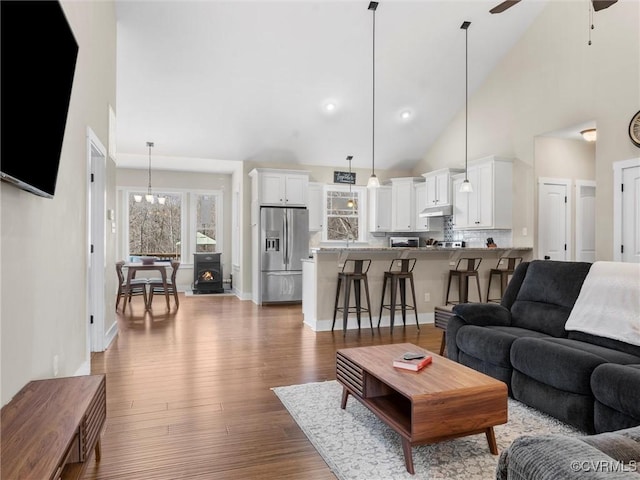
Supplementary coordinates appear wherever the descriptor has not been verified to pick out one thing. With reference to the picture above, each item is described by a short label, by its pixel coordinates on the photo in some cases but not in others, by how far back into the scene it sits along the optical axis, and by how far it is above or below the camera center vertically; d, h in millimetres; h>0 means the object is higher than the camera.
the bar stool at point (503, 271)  6109 -474
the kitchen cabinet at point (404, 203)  8664 +709
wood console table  1451 -757
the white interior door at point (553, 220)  6422 +277
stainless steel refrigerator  7594 -240
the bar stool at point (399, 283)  5500 -598
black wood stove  9180 -765
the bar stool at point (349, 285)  5313 -608
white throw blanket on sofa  2779 -457
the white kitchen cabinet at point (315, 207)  8492 +622
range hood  7645 +499
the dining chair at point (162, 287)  7078 -831
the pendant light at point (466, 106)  6025 +2338
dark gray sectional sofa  2277 -735
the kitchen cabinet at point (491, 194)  6617 +705
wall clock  4910 +1260
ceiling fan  3084 +1744
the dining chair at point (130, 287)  6828 -805
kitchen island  5477 -502
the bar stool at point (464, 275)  5855 -526
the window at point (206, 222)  9984 +372
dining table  6917 -499
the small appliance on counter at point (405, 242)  8469 -83
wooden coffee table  2109 -868
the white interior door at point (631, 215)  4980 +276
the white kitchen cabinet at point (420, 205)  8398 +663
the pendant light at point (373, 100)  5324 +2237
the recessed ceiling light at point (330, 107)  7020 +2175
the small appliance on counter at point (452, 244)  7535 -113
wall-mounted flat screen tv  1613 +656
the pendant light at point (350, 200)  8375 +784
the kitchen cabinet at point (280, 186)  7727 +949
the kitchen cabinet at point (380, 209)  8734 +593
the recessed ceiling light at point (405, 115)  7473 +2185
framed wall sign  8586 +1221
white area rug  2121 -1161
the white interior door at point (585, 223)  6645 +239
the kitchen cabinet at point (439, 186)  7562 +949
